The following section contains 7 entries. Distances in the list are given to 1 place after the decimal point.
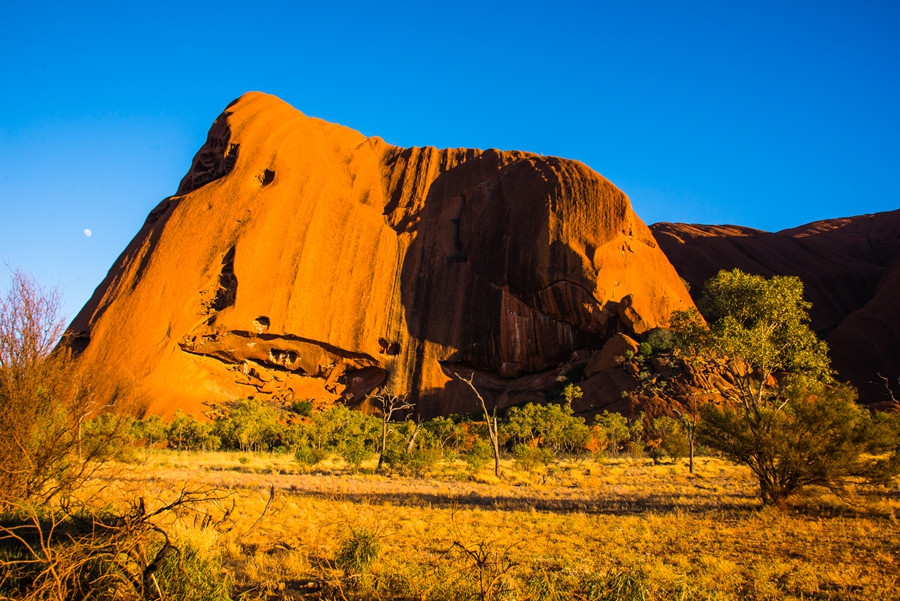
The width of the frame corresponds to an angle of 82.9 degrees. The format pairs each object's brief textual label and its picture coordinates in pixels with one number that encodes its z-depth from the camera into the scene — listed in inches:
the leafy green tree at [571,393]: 1507.6
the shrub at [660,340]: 1590.8
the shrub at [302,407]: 1739.7
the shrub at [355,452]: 946.7
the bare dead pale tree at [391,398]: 1835.4
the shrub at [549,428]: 1270.9
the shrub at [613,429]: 1325.0
